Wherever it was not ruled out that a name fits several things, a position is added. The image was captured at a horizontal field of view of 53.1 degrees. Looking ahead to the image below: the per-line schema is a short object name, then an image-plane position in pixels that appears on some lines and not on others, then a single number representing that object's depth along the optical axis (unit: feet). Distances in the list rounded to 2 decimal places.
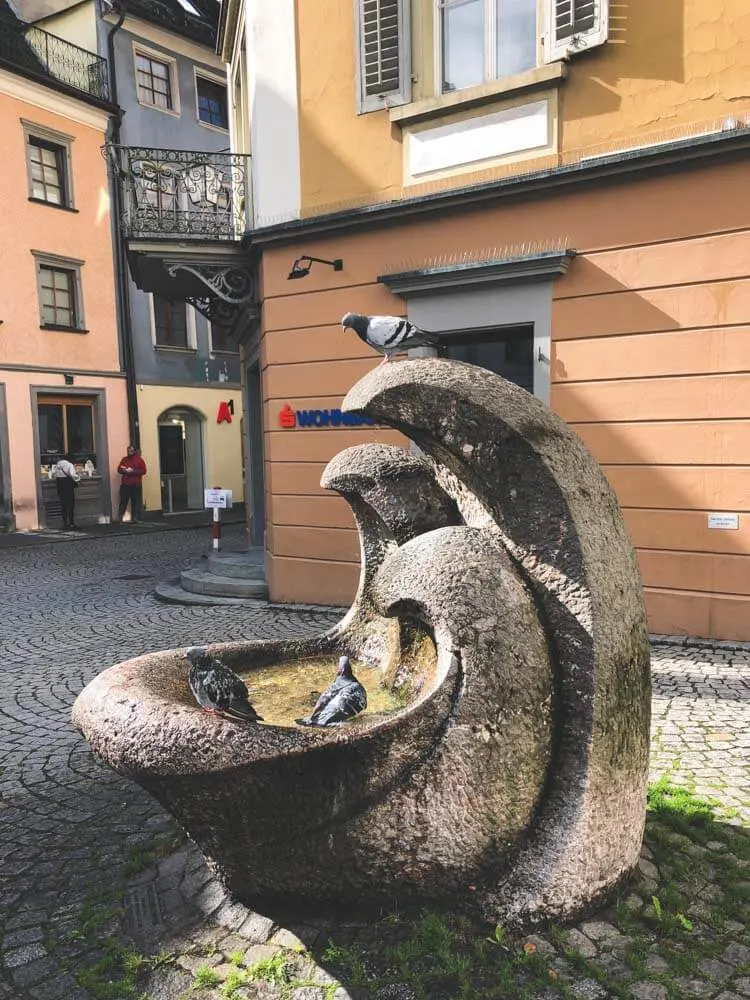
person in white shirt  52.01
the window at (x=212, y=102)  65.16
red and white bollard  34.53
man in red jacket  56.29
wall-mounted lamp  24.85
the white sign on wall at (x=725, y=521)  19.72
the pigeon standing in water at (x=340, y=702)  8.04
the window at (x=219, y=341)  66.54
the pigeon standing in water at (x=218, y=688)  7.65
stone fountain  6.99
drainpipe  58.54
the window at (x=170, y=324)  62.59
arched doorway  64.44
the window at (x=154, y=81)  60.85
